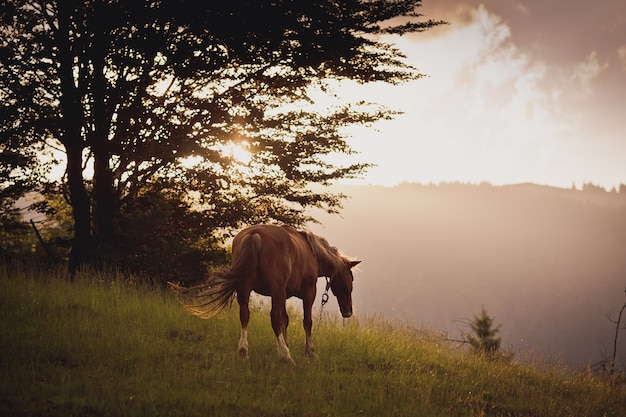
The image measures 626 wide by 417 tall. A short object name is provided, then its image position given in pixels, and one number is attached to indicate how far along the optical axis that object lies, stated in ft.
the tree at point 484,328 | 130.62
